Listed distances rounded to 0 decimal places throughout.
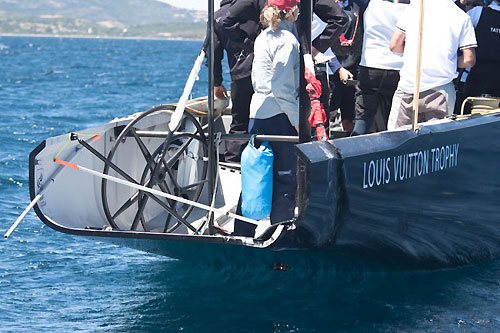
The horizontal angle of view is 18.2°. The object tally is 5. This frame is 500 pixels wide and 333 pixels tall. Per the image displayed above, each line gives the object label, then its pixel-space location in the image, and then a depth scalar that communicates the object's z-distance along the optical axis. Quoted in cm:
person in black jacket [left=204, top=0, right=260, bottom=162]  1010
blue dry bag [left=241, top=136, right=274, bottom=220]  932
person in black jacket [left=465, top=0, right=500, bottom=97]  1165
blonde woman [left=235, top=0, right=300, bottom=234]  917
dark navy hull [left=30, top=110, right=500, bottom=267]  853
